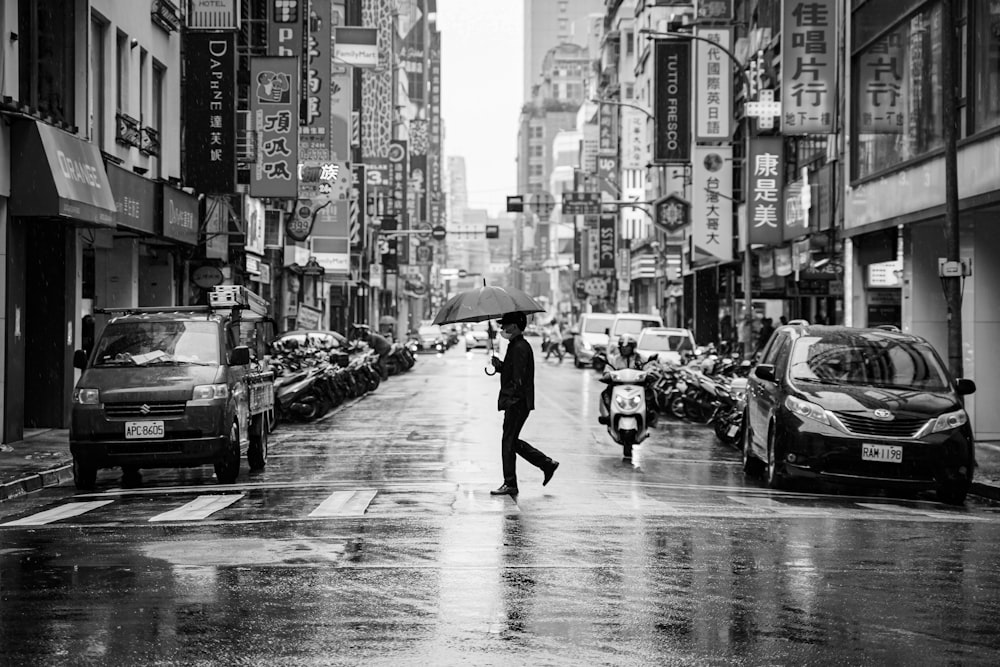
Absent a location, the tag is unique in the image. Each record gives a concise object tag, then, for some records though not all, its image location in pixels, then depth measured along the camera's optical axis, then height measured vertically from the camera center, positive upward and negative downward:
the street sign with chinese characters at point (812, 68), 31.30 +6.21
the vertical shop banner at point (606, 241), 99.25 +7.63
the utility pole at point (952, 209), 19.11 +1.90
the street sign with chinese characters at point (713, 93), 46.72 +8.41
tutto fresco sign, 50.38 +8.82
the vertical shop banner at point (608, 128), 103.81 +16.28
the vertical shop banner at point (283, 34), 39.56 +8.81
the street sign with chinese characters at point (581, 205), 66.50 +6.75
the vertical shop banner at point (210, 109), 32.31 +5.49
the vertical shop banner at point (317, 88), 45.47 +8.39
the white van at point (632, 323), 45.42 +0.85
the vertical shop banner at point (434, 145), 161.00 +26.22
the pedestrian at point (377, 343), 45.16 +0.24
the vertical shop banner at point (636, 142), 81.94 +12.07
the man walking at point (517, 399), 14.47 -0.50
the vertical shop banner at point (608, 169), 102.19 +13.04
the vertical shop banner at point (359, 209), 71.62 +7.19
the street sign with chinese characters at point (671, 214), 55.66 +5.34
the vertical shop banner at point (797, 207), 36.06 +3.72
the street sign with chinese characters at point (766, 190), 40.19 +4.49
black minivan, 14.55 -0.69
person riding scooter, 20.08 -0.10
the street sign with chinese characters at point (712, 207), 49.72 +5.00
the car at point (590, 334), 52.47 +0.59
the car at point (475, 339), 84.03 +0.67
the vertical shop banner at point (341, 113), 60.78 +10.20
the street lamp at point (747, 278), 35.44 +1.86
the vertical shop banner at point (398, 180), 104.94 +12.76
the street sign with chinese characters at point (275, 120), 35.53 +5.76
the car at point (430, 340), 81.19 +0.59
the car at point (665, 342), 37.62 +0.20
